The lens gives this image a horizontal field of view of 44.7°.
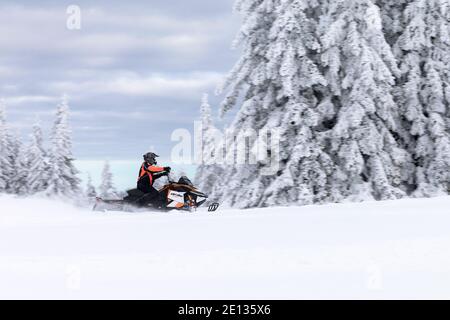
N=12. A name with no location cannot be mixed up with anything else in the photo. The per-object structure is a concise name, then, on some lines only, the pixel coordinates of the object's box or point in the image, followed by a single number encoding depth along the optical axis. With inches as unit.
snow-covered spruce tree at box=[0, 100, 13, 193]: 1786.4
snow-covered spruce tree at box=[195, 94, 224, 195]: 1268.5
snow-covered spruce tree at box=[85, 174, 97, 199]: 1888.3
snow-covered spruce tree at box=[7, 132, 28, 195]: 1723.2
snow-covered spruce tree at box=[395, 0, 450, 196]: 713.0
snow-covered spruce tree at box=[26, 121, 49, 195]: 1574.8
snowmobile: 591.5
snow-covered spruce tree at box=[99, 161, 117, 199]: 1887.3
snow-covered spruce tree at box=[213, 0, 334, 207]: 681.0
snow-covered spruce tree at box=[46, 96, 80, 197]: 1507.1
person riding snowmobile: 585.6
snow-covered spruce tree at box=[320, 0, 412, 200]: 681.0
